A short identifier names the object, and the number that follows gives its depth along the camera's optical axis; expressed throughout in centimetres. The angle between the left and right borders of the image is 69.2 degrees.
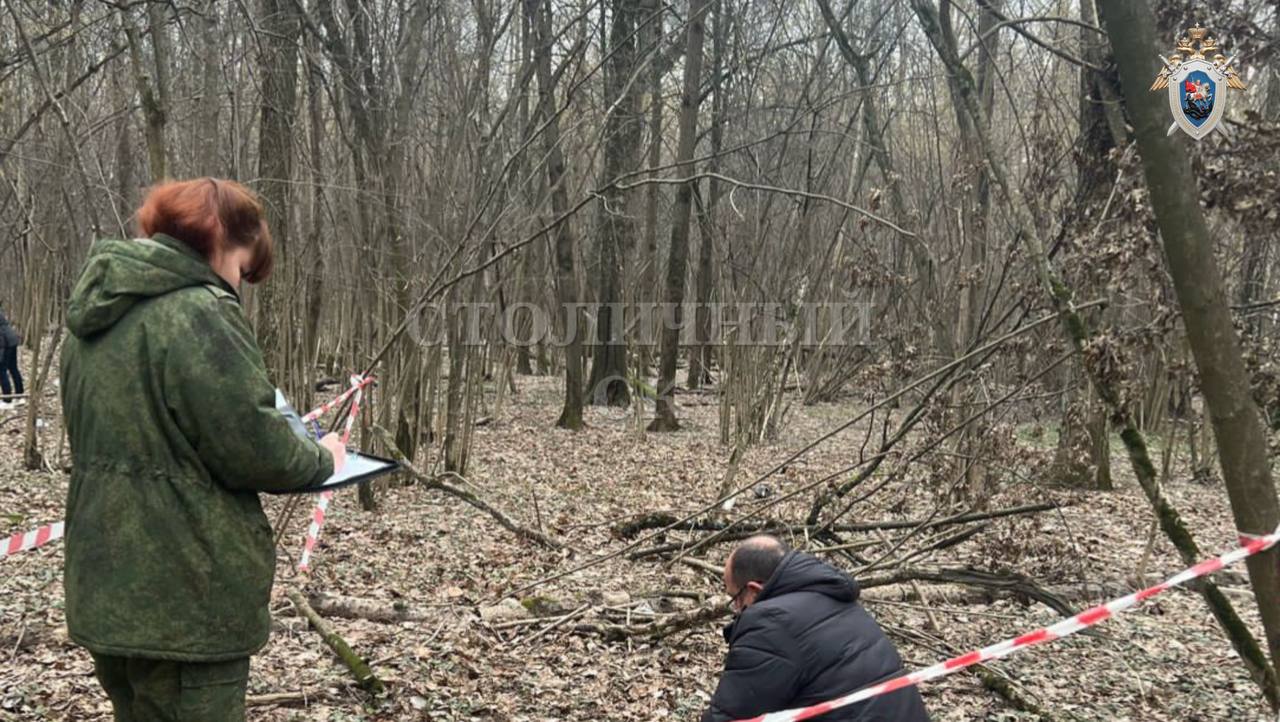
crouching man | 253
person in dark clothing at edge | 1080
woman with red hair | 180
